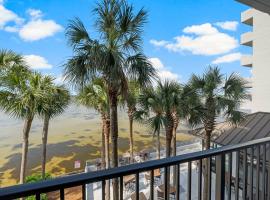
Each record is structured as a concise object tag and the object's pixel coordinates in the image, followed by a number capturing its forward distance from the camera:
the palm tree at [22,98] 5.41
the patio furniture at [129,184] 6.31
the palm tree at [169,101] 6.04
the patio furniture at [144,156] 8.68
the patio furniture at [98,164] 8.29
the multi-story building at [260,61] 8.95
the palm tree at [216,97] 5.91
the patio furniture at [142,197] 5.25
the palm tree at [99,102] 6.46
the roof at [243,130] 6.04
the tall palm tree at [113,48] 4.40
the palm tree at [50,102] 5.68
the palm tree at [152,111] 6.12
